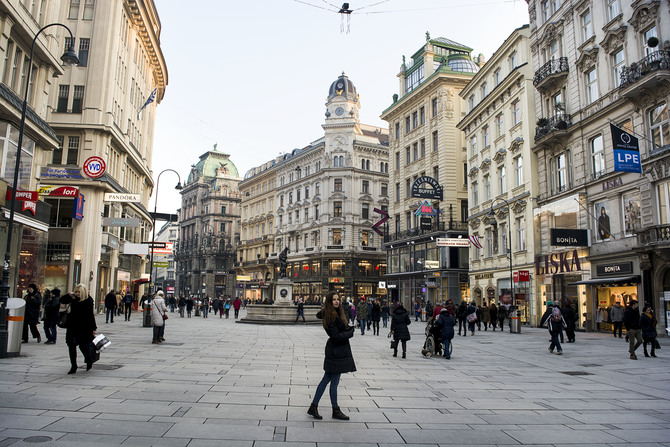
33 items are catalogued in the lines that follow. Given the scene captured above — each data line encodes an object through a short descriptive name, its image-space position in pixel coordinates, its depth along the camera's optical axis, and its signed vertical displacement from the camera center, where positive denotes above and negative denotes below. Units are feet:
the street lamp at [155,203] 97.96 +18.42
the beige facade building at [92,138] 113.09 +36.13
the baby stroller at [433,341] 53.31 -4.77
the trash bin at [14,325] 41.11 -2.81
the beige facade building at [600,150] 75.61 +25.85
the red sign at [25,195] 66.33 +12.38
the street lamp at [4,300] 40.37 -0.81
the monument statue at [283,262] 127.53 +7.62
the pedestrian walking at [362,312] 85.76 -2.99
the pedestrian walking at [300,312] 108.68 -3.92
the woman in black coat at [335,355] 24.49 -2.95
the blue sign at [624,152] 69.67 +19.93
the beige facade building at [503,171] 112.78 +30.41
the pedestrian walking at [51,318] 53.36 -2.90
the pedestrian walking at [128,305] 105.09 -2.88
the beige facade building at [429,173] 153.99 +39.62
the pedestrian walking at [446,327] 51.42 -3.17
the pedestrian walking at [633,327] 50.29 -2.89
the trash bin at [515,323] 90.53 -4.79
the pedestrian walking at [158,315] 57.36 -2.62
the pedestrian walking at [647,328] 51.78 -3.11
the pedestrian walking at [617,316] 76.61 -2.79
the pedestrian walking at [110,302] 91.66 -1.94
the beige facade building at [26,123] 64.39 +21.94
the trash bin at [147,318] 85.92 -4.40
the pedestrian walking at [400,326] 52.13 -3.17
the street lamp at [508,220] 105.26 +16.38
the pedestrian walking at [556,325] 56.18 -3.12
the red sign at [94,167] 94.89 +22.87
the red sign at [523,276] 106.42 +4.24
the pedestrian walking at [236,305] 134.30 -3.23
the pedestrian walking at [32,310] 53.57 -2.09
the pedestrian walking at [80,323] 34.99 -2.20
